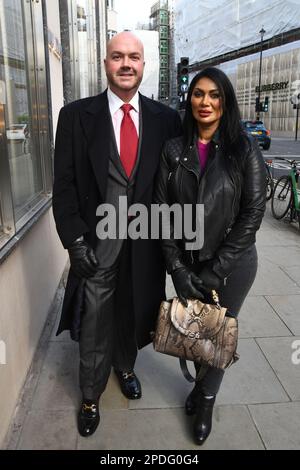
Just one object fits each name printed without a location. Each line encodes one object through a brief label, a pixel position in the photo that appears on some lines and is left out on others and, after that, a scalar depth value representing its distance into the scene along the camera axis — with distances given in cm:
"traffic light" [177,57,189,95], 1315
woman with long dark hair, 186
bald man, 203
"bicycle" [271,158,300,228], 627
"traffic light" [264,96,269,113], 3607
